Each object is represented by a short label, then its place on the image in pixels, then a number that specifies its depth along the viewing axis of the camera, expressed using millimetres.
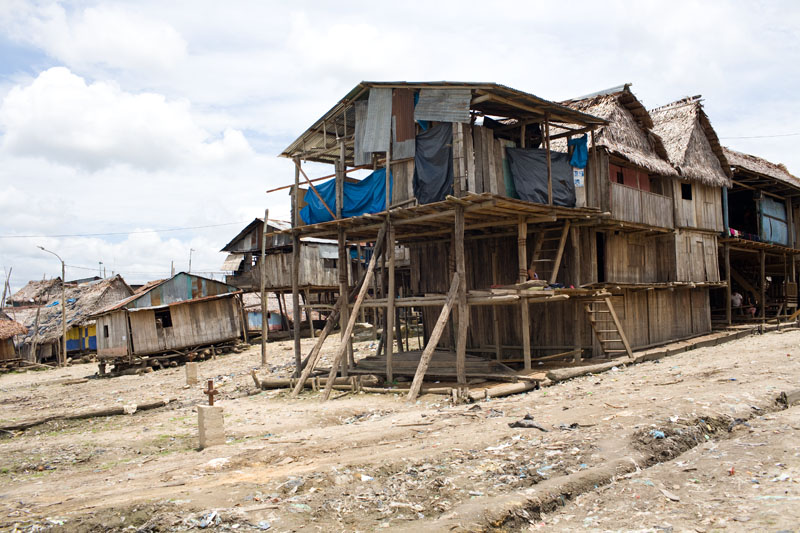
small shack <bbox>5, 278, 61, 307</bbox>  40312
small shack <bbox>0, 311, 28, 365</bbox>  30844
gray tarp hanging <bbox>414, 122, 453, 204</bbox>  13242
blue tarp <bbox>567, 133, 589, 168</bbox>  15172
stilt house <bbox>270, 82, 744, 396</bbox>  13203
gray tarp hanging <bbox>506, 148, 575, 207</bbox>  14031
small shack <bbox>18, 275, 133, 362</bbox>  32656
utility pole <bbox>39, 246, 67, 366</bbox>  29281
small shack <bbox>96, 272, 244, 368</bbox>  26688
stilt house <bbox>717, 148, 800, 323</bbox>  23609
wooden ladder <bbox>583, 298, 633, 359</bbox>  15422
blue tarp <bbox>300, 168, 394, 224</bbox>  14602
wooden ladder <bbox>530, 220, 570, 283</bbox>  15655
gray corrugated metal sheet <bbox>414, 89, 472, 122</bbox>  12703
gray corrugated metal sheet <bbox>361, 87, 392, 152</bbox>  14266
